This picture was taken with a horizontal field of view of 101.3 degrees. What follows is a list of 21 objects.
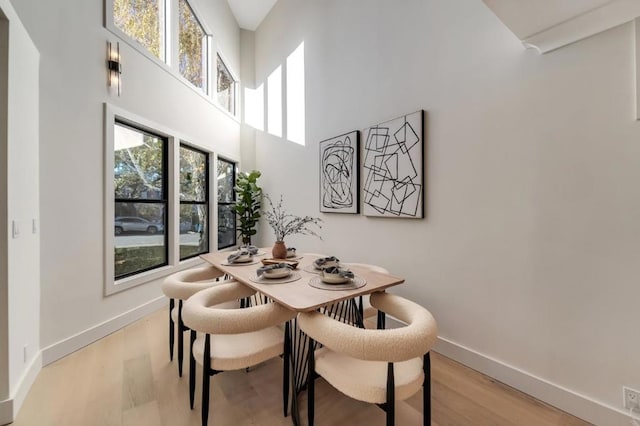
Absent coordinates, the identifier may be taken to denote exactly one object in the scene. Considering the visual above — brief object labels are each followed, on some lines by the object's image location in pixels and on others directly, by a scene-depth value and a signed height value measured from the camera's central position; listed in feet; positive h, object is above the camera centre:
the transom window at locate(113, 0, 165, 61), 9.58 +7.62
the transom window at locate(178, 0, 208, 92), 12.98 +8.84
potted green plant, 16.14 +0.59
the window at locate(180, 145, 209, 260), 13.08 +0.62
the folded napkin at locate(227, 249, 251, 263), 7.38 -1.19
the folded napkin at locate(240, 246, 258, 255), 8.24 -1.15
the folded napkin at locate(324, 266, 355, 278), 5.55 -1.25
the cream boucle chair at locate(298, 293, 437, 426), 3.74 -2.46
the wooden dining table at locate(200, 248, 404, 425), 4.79 -1.53
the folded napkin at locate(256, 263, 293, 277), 5.94 -1.24
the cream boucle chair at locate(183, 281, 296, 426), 4.44 -2.54
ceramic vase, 7.69 -1.10
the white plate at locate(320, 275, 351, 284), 5.49 -1.39
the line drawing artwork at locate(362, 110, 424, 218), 7.99 +1.49
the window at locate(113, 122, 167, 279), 9.68 +0.56
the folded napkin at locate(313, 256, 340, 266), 6.61 -1.22
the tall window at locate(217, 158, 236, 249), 16.65 +0.65
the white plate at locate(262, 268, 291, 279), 5.85 -1.35
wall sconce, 8.80 +5.06
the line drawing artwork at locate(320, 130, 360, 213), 10.25 +1.66
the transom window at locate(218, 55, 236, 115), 16.72 +8.38
